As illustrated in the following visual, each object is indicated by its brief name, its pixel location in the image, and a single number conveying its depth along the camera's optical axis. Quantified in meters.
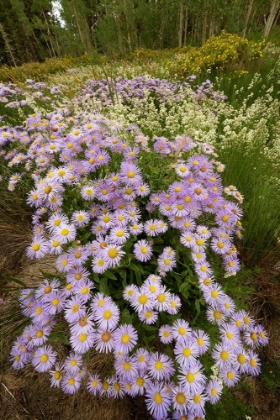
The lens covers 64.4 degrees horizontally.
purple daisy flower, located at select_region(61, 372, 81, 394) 0.42
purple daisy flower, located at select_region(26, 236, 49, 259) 0.47
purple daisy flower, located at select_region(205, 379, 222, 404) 0.38
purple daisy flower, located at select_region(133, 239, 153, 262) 0.46
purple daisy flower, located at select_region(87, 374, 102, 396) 0.43
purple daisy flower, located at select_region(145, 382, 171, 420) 0.37
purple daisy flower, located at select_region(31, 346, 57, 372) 0.44
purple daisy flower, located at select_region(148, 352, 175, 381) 0.38
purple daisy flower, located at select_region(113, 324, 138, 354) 0.38
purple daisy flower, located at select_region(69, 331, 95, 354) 0.37
